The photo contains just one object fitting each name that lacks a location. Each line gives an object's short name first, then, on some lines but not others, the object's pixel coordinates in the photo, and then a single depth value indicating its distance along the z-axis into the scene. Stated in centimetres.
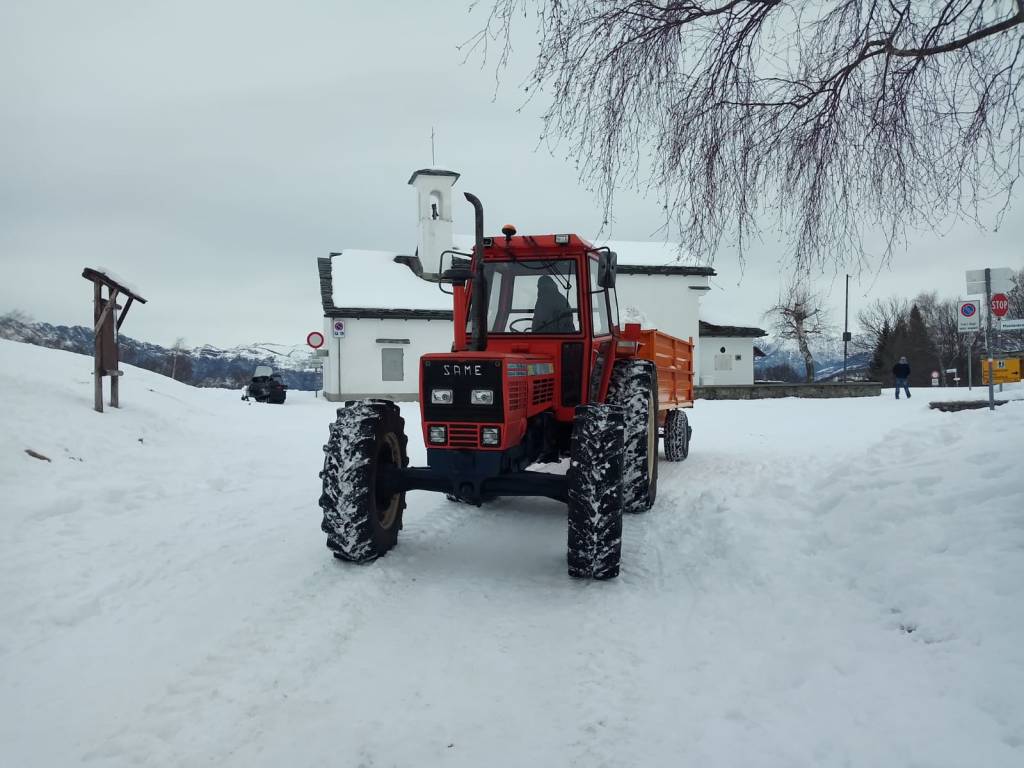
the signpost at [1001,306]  1383
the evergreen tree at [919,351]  5541
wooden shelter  974
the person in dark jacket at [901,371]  2200
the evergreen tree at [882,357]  5479
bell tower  2875
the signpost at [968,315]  1490
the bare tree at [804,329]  4141
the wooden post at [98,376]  964
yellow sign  2042
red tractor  467
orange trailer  771
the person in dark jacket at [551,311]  580
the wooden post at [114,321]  1009
